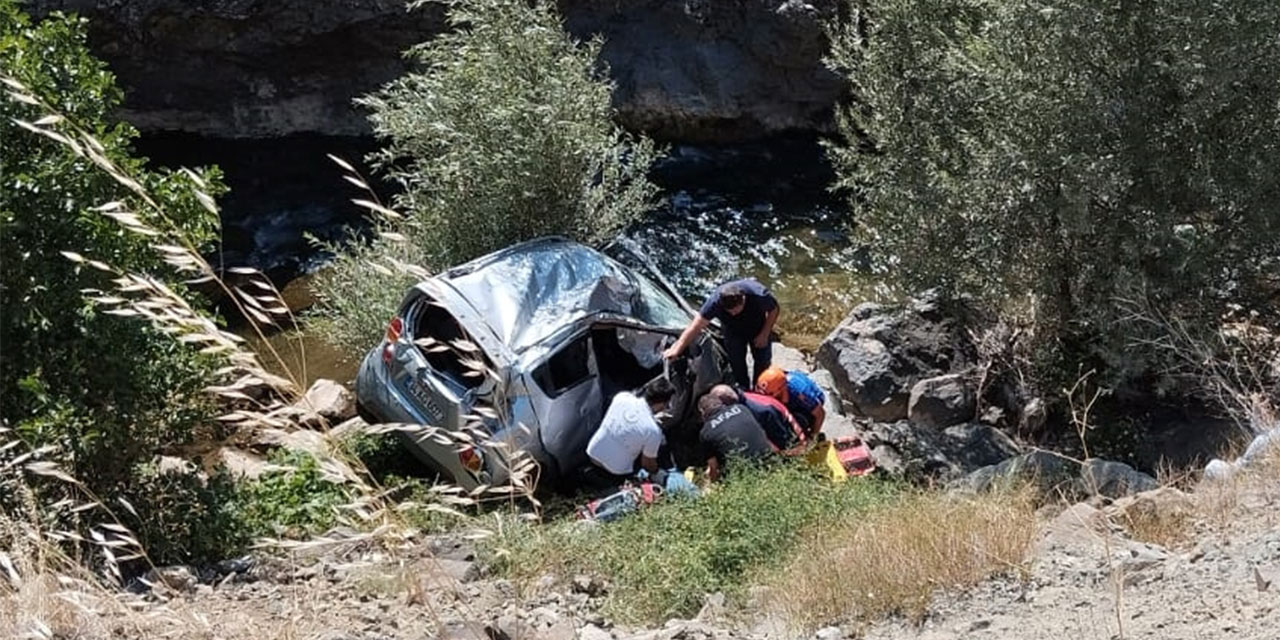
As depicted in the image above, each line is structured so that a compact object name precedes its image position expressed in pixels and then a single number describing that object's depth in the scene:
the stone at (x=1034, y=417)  10.75
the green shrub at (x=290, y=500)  8.91
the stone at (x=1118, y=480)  8.25
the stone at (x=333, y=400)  12.53
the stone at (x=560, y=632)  5.33
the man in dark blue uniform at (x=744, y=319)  10.68
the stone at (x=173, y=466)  8.85
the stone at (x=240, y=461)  10.75
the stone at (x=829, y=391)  11.86
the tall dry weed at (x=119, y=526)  3.69
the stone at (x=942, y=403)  11.06
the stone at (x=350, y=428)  10.88
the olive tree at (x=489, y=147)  12.27
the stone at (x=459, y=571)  6.55
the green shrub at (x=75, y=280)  7.65
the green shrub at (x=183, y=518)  8.24
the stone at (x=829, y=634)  5.04
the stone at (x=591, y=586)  6.97
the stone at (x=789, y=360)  13.10
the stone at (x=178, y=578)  7.20
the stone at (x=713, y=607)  5.99
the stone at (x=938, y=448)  10.09
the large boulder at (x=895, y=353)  11.51
